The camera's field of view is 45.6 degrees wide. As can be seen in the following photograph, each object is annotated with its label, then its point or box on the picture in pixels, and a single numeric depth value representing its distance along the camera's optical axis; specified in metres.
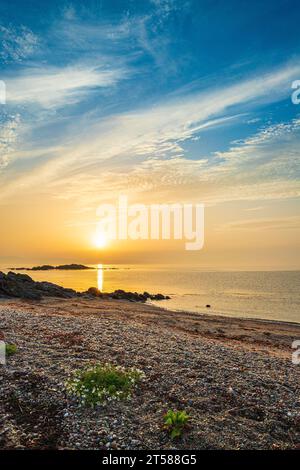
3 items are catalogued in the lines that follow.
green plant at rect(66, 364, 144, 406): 11.80
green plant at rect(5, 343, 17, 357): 15.76
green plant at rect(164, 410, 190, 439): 10.19
